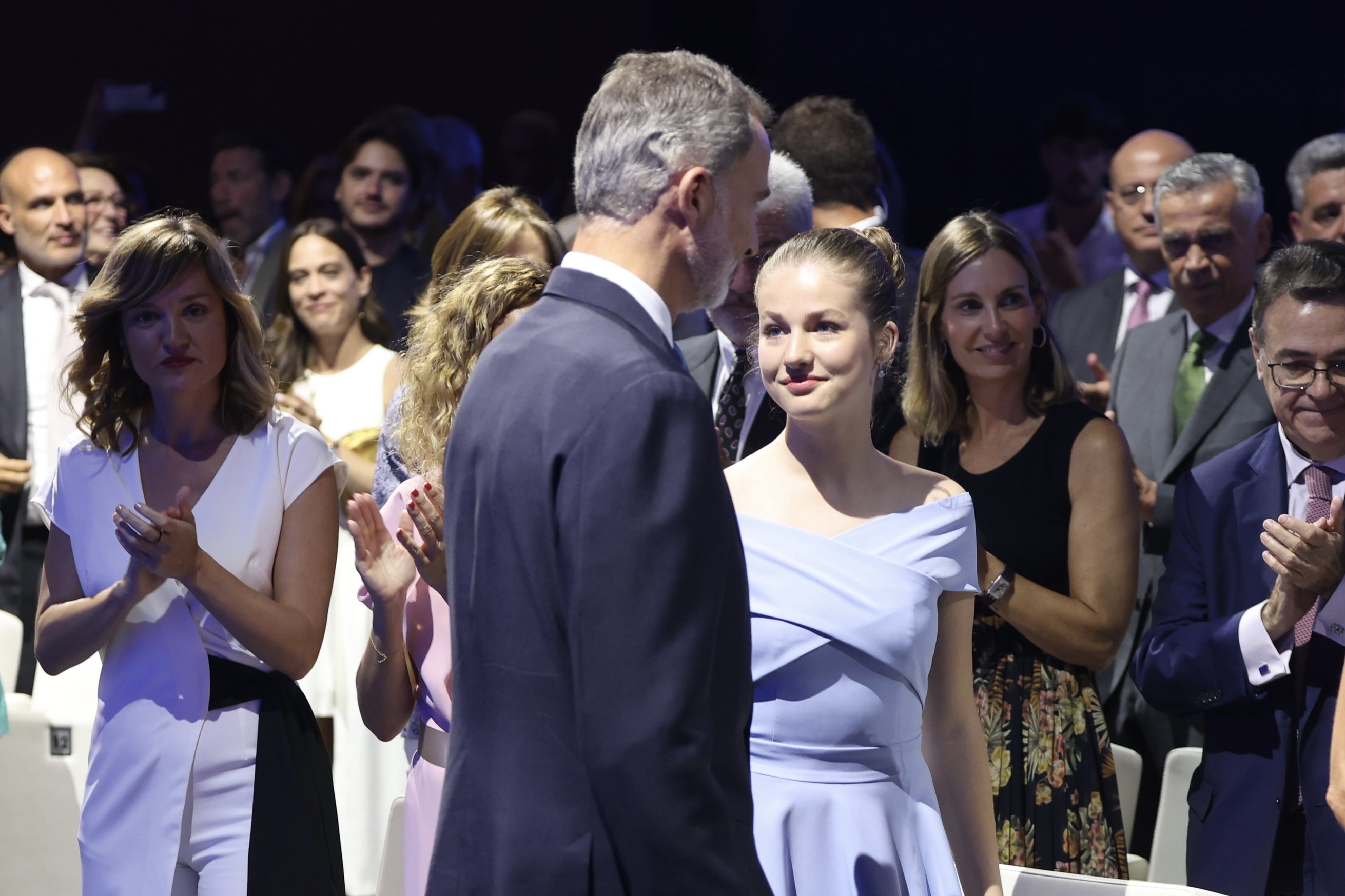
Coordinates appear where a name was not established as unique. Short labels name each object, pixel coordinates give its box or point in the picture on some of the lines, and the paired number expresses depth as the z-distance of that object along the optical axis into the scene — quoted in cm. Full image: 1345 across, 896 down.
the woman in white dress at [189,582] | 494
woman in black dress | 570
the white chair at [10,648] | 742
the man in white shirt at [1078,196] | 1126
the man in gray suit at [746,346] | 651
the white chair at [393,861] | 523
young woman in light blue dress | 407
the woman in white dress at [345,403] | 834
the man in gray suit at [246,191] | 1221
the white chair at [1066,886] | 437
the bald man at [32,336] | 923
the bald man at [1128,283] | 949
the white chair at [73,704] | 668
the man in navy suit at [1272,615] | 514
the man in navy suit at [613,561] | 281
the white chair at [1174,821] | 600
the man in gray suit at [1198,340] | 784
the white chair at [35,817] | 670
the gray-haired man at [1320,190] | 871
